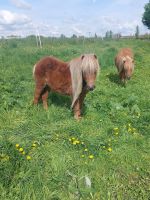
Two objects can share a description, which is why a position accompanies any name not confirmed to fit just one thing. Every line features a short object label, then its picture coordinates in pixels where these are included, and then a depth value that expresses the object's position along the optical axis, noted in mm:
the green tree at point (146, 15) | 25337
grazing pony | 5785
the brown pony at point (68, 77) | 3112
